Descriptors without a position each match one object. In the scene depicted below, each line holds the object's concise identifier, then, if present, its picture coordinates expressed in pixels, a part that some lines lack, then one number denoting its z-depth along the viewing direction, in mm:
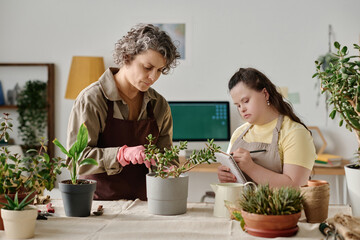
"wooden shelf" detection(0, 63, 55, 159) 4223
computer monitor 4117
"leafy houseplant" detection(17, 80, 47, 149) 4219
